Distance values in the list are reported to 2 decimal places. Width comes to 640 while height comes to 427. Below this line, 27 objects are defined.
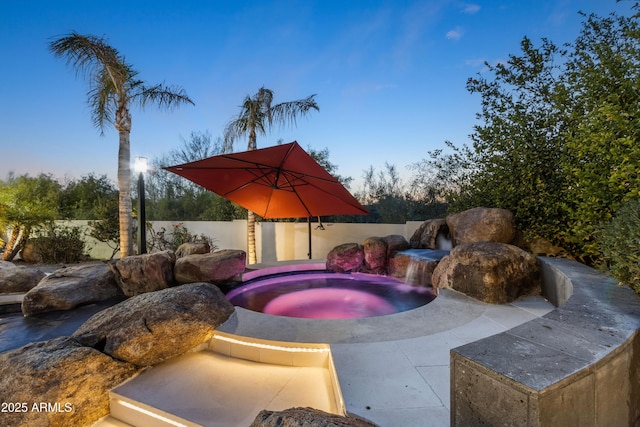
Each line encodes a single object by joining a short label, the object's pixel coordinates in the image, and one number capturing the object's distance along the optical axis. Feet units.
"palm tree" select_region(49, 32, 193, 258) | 23.30
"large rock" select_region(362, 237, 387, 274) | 25.18
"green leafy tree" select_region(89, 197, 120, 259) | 38.63
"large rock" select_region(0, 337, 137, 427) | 8.13
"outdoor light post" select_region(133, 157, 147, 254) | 22.52
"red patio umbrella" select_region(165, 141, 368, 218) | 16.73
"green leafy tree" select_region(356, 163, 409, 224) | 41.65
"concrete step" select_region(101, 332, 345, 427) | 7.93
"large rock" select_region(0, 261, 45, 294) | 19.10
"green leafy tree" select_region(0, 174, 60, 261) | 33.86
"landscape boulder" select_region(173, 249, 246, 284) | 19.38
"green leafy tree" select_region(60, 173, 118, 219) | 46.40
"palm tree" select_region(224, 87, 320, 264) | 29.96
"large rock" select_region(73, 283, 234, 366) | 10.28
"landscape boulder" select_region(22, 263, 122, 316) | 15.87
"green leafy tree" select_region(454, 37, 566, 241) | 17.56
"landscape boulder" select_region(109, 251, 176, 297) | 18.52
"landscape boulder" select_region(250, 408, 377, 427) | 4.21
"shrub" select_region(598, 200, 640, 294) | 7.57
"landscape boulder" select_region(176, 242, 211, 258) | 22.54
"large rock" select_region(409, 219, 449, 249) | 24.39
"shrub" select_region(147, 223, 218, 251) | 38.91
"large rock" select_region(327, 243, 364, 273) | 25.91
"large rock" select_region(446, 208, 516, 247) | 18.22
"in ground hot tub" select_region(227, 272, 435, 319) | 16.62
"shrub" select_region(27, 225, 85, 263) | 34.55
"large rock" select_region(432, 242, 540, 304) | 13.92
